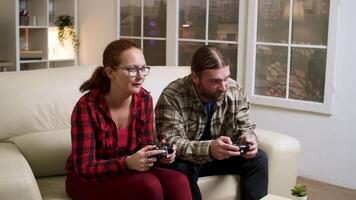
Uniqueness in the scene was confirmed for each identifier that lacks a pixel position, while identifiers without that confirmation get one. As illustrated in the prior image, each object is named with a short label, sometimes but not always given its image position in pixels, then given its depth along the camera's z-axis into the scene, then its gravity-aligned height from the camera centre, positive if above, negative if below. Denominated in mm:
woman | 2029 -431
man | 2324 -419
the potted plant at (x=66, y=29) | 5125 +26
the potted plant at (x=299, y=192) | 1910 -557
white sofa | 2367 -470
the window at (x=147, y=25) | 4582 +75
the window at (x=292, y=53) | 3568 -113
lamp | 5148 -160
